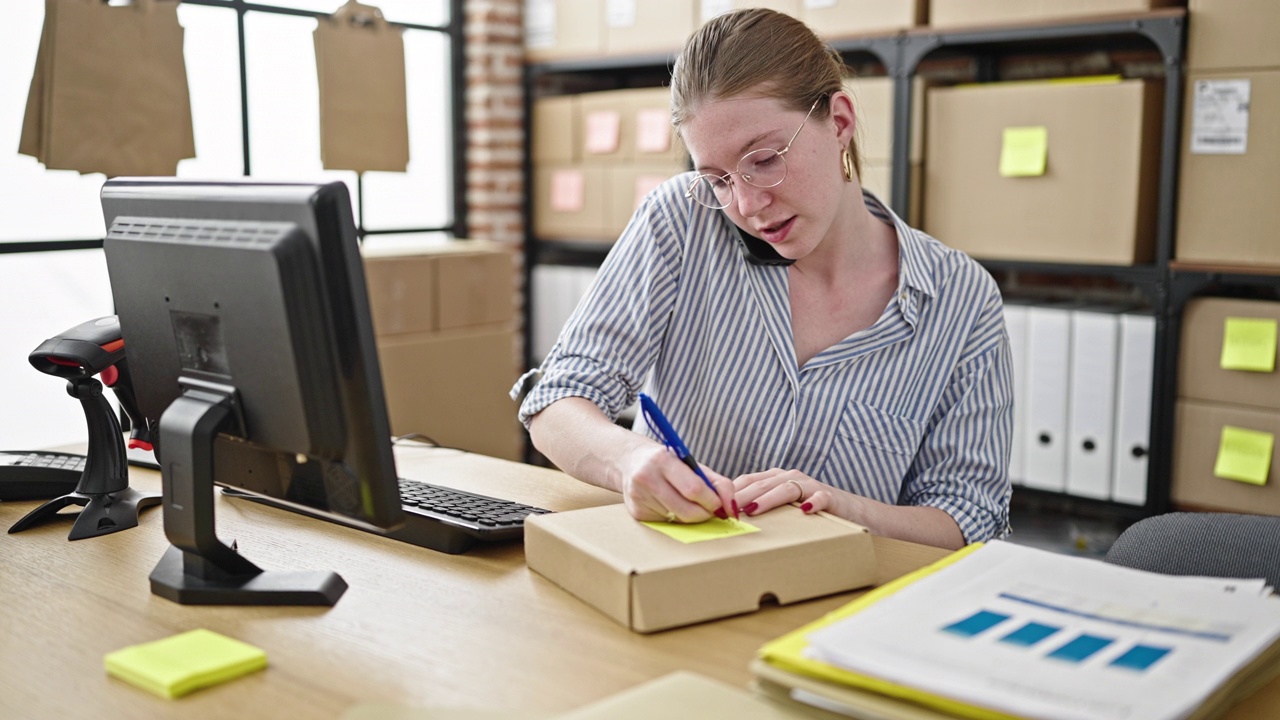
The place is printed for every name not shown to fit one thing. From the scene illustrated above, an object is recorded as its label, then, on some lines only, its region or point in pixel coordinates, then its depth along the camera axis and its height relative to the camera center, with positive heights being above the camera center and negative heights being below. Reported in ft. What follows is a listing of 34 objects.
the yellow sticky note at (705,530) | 3.51 -1.04
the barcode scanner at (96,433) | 4.28 -0.92
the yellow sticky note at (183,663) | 2.89 -1.22
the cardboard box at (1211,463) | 8.02 -1.94
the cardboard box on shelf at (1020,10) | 8.46 +1.43
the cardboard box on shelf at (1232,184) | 7.86 +0.09
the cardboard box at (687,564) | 3.24 -1.09
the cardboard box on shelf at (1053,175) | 8.43 +0.17
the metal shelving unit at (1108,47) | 8.26 +0.75
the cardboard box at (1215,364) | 8.03 -1.21
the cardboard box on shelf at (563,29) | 11.62 +1.72
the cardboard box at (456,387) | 9.50 -1.65
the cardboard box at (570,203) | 11.82 -0.07
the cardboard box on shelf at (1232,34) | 7.75 +1.12
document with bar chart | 2.39 -1.03
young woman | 4.51 -0.56
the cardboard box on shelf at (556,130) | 11.94 +0.69
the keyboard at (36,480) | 4.67 -1.16
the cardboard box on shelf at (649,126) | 11.05 +0.68
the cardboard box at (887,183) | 9.55 +0.11
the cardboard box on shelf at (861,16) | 9.55 +1.54
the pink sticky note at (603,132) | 11.48 +0.65
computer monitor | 3.17 -0.48
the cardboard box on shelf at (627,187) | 11.22 +0.09
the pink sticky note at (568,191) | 11.95 +0.05
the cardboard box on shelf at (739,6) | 10.26 +1.74
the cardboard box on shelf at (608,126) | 11.41 +0.70
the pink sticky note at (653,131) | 11.05 +0.63
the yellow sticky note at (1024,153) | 8.73 +0.34
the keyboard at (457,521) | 3.99 -1.15
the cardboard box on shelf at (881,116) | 9.45 +0.67
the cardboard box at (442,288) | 9.43 -0.79
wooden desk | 2.85 -1.24
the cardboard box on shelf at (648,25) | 10.90 +1.66
